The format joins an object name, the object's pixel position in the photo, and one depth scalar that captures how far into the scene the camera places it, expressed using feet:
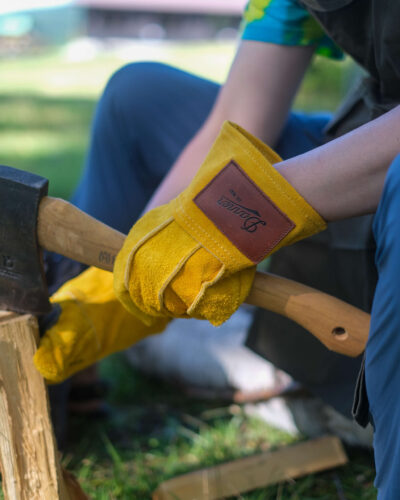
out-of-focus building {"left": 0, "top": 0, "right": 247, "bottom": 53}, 86.10
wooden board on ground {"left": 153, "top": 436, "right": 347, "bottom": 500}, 6.12
